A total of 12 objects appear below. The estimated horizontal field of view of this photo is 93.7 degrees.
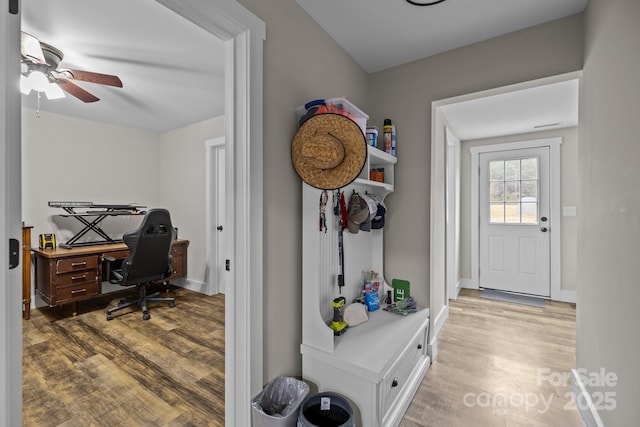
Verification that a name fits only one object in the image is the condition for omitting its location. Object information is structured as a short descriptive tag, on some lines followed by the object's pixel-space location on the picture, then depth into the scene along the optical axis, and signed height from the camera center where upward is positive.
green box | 2.33 -0.62
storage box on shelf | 1.57 +0.56
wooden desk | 3.01 -0.64
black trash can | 1.42 -0.96
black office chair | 3.08 -0.51
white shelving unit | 1.47 -0.75
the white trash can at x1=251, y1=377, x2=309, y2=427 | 1.31 -0.92
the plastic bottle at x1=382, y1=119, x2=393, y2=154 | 2.26 +0.57
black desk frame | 3.38 -0.03
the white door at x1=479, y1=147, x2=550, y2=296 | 3.85 -0.14
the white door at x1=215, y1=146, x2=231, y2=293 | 3.96 -0.05
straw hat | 1.45 +0.30
